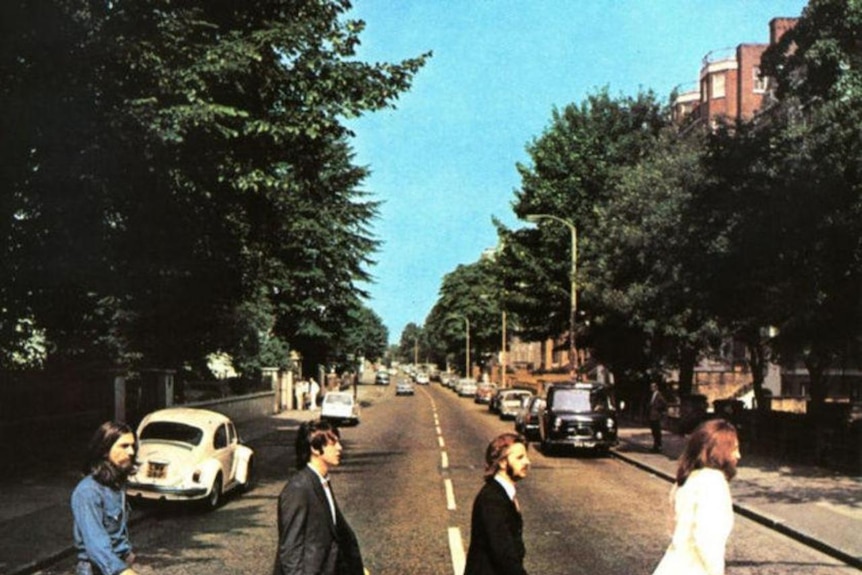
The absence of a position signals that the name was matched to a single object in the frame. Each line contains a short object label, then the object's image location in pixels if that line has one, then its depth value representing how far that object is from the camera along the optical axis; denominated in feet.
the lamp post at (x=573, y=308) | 128.98
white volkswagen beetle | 53.52
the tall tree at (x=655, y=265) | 91.86
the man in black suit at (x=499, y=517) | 17.49
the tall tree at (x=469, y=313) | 376.89
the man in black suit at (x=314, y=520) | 17.42
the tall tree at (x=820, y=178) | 63.31
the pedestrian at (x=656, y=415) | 90.99
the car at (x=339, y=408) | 135.95
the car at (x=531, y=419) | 116.98
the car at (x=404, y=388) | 295.48
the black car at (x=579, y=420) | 89.71
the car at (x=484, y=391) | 228.94
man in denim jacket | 18.07
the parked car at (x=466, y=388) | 288.12
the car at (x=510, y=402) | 155.02
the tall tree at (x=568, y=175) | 155.94
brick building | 215.92
